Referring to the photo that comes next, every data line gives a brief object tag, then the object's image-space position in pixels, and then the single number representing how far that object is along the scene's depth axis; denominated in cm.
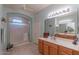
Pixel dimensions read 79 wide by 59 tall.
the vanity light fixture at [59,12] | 91
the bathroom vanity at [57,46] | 85
